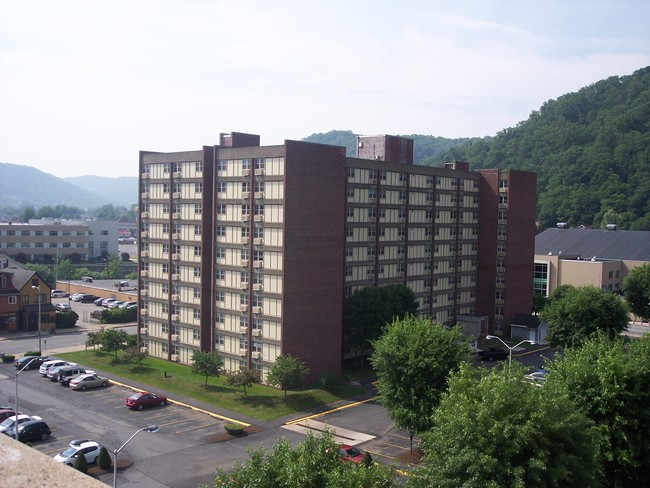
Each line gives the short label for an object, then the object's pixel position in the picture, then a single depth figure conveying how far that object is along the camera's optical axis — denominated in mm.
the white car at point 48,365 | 61500
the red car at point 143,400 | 52344
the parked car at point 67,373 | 58906
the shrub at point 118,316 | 91188
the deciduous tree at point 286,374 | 53750
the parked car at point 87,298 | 109875
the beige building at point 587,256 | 105438
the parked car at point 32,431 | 43562
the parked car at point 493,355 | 71500
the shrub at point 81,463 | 38188
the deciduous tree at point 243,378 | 54562
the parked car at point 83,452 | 39938
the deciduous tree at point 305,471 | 21656
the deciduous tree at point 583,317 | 64438
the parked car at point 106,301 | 104250
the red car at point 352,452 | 40844
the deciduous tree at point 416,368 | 41438
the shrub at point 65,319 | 86125
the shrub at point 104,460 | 39938
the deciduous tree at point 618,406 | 31328
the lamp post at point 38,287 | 83562
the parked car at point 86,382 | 57594
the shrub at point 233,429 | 46500
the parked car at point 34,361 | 64250
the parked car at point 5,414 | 47341
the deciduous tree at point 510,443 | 25172
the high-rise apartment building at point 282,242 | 58906
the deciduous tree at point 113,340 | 66812
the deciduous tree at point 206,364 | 57531
